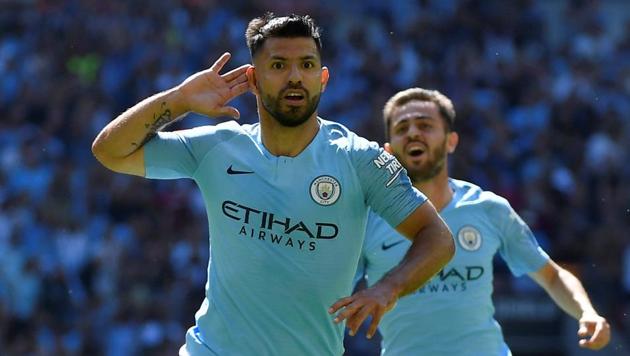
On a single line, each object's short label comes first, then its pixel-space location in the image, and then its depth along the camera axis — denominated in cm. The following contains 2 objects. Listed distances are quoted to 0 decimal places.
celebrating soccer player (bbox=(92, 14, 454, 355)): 1012
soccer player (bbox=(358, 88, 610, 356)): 1296
